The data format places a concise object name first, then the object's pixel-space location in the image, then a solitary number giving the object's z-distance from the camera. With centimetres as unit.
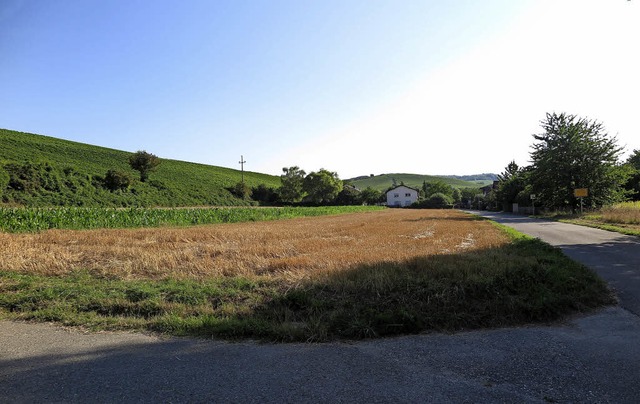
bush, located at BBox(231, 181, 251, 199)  8656
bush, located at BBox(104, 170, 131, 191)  5525
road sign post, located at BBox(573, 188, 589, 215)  3474
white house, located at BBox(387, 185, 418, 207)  12783
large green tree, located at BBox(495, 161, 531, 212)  5702
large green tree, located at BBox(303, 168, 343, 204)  9644
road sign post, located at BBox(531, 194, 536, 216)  4672
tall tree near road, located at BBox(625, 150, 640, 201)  5046
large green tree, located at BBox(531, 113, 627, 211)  3644
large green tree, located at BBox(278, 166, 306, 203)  9062
